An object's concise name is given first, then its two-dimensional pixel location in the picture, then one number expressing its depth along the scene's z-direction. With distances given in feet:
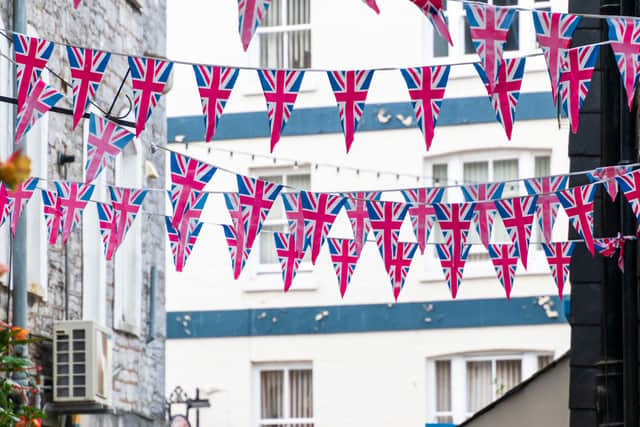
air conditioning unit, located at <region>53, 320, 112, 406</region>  44.60
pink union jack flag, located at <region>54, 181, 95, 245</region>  35.68
